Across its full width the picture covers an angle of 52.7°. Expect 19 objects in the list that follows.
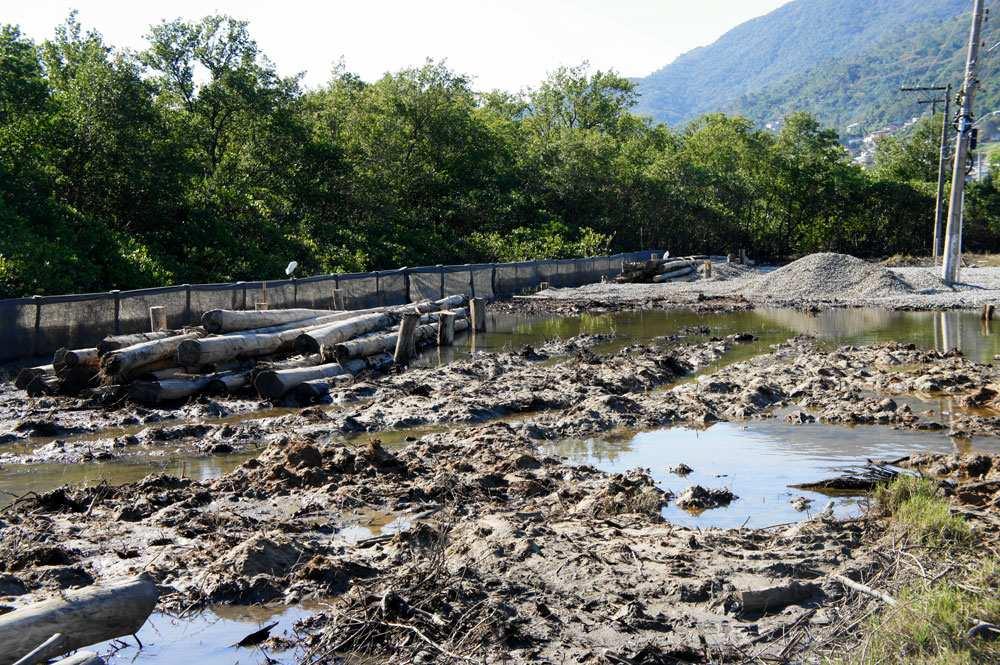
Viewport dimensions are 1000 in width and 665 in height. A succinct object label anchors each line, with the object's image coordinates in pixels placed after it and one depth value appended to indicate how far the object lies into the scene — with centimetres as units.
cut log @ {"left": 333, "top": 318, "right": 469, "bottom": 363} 1825
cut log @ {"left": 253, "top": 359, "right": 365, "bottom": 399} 1561
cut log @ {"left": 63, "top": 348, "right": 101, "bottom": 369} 1557
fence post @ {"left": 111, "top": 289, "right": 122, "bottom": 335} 1900
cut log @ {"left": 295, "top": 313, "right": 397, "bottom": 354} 1855
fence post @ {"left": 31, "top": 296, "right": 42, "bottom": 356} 1792
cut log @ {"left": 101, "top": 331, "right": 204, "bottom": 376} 1534
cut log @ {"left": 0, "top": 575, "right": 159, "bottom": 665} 534
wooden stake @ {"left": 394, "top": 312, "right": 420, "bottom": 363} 1986
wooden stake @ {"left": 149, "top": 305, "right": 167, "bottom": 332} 1845
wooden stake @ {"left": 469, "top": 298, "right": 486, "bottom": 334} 2544
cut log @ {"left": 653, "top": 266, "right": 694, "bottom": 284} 4231
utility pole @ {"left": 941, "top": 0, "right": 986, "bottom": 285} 3322
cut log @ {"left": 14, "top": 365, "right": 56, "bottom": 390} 1573
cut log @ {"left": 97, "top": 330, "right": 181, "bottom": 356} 1598
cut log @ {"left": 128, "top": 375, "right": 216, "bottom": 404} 1512
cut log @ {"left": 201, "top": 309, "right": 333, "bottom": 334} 1784
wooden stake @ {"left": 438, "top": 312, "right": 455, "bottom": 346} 2334
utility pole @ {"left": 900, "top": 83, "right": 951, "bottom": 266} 4503
